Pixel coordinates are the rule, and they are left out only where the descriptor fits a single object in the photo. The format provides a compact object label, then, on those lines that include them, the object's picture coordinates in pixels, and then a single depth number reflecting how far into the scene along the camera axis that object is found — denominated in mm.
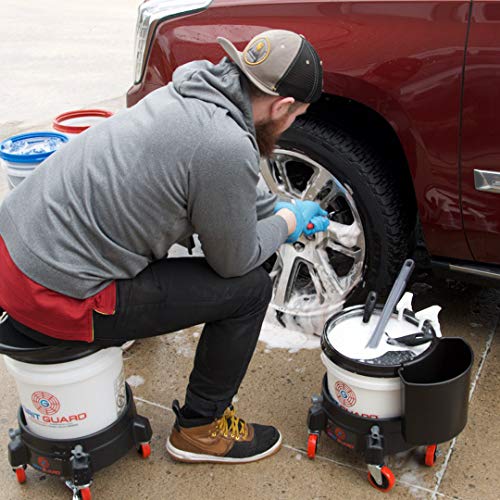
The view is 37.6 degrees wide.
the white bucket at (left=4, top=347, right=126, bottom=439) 2156
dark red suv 2396
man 1967
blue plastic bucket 2682
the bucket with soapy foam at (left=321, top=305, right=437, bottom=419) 2193
